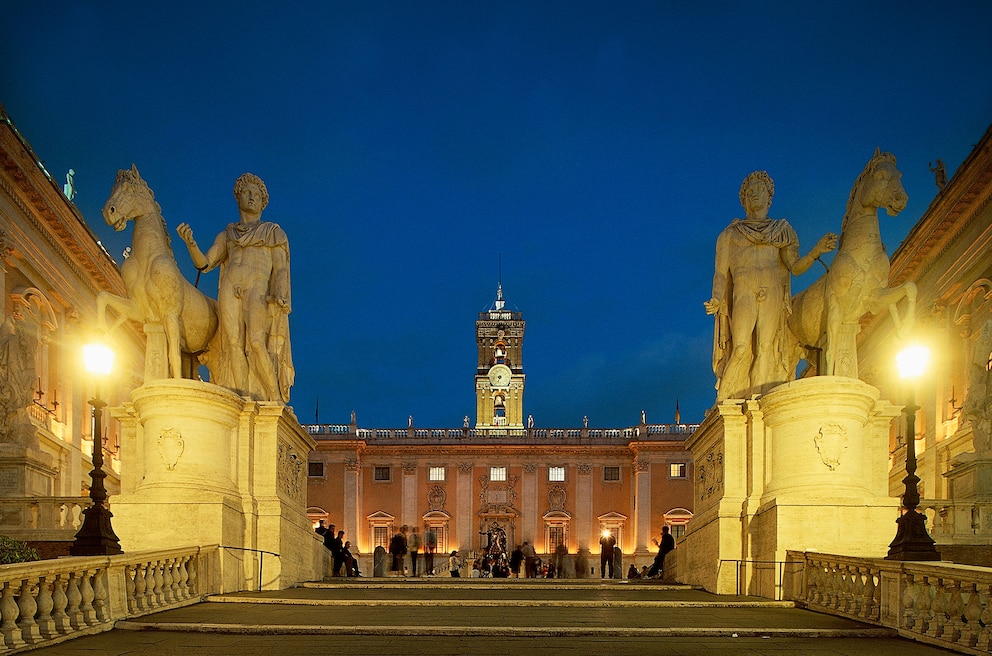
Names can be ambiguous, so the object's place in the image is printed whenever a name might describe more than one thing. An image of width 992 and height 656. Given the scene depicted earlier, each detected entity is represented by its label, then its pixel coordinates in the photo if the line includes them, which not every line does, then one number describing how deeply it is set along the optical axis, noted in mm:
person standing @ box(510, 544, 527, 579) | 31484
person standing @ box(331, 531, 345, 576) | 21144
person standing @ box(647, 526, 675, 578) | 19328
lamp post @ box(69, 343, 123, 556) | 9773
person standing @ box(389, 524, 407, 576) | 26641
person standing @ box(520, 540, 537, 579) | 30359
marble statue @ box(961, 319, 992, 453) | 20438
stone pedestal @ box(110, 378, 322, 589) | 12719
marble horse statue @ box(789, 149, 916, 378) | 13188
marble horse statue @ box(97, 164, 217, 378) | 13828
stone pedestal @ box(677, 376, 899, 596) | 12180
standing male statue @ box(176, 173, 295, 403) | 14961
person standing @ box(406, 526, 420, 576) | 30300
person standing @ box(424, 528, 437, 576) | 32672
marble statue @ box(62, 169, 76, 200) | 36166
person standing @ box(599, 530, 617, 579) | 26312
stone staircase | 7883
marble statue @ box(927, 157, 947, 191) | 29500
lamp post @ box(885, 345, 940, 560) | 9172
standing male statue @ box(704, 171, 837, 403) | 14414
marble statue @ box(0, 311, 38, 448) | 22031
